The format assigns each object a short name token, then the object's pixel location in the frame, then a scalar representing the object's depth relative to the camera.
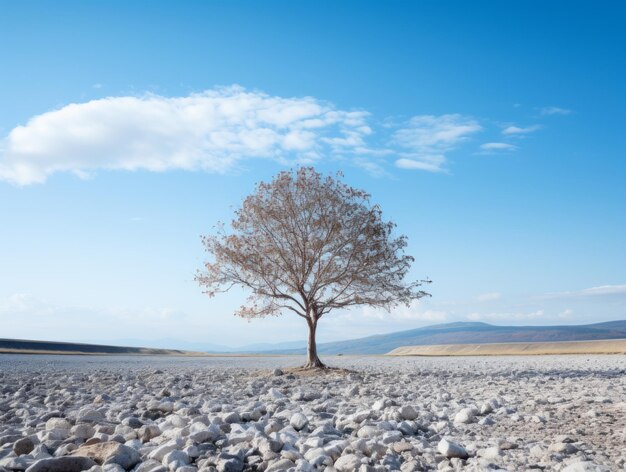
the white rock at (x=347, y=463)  5.39
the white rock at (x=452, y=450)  5.91
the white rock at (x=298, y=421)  7.57
